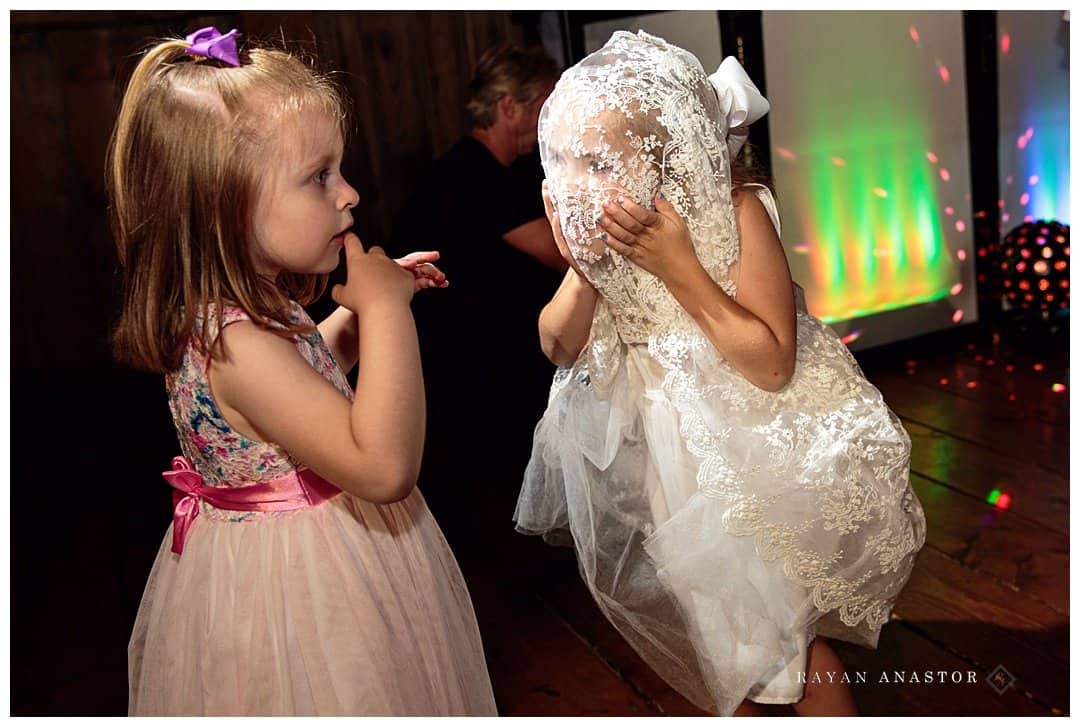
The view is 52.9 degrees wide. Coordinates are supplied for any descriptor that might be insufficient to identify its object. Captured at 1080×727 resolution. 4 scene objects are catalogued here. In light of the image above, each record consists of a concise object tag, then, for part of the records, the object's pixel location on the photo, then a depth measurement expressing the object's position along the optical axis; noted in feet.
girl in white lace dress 4.52
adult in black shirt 10.39
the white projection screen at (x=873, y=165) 12.05
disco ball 11.94
